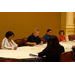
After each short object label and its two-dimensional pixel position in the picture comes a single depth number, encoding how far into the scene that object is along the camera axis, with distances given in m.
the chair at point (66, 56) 2.76
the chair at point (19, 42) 5.11
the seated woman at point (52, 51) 2.87
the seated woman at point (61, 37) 6.41
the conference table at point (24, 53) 2.93
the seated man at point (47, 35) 6.16
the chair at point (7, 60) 2.31
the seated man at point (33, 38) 5.15
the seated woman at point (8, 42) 3.97
